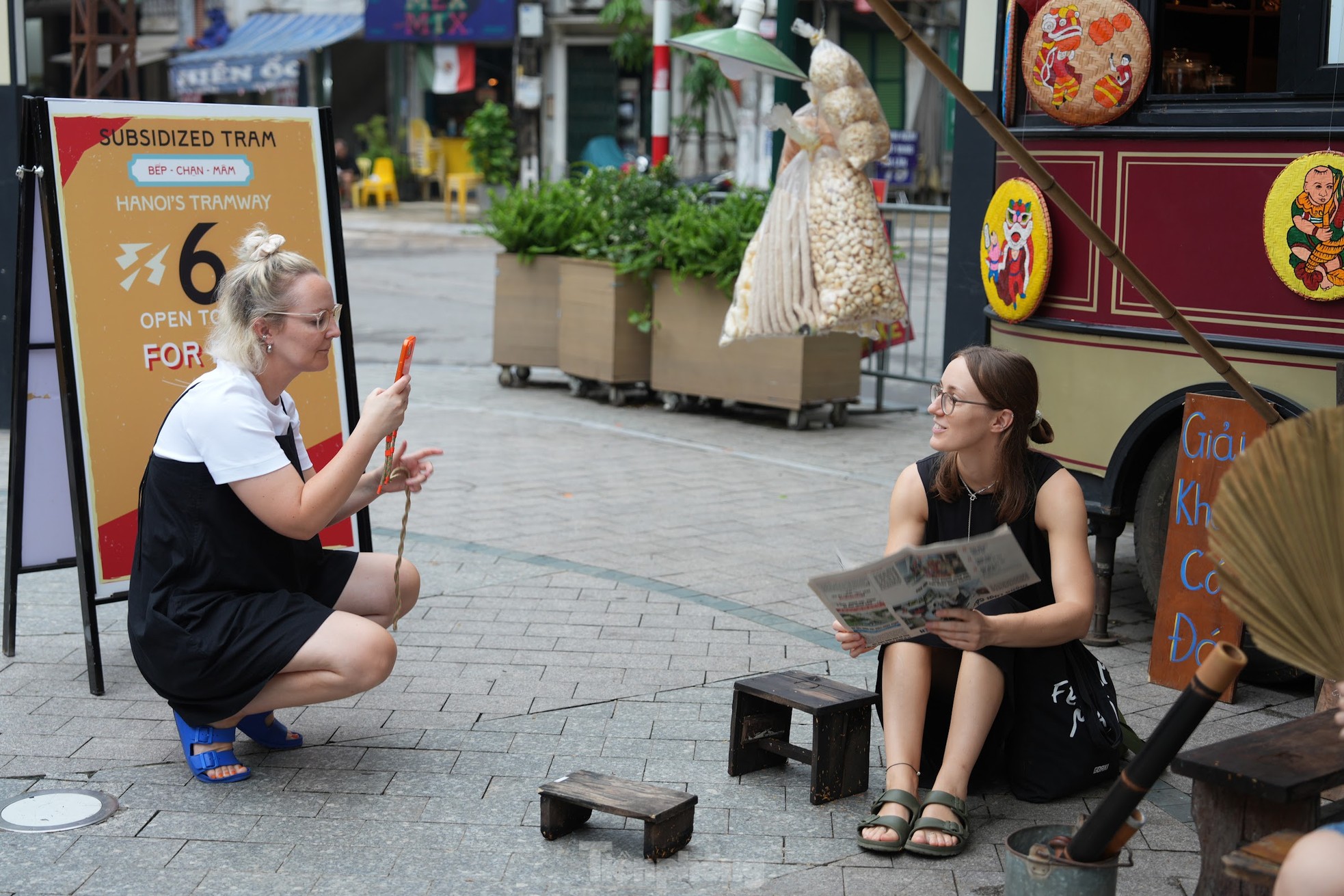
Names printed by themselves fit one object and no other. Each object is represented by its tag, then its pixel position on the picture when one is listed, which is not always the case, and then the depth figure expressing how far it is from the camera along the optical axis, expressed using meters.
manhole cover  3.57
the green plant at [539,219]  10.11
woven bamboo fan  2.32
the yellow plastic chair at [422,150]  30.53
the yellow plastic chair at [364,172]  30.38
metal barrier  9.85
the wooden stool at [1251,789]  2.74
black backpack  3.67
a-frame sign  4.43
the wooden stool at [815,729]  3.76
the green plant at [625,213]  9.63
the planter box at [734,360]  8.95
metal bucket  2.89
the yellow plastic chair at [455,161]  30.80
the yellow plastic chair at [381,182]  29.97
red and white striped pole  12.20
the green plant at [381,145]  30.66
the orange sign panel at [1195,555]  4.52
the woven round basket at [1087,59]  4.88
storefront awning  30.10
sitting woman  3.50
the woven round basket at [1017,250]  5.27
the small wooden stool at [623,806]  3.41
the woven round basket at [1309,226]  4.35
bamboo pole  2.95
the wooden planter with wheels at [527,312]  10.25
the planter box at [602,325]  9.61
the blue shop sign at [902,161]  16.89
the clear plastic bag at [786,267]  7.30
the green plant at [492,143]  27.09
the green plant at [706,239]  8.94
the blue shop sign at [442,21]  28.80
